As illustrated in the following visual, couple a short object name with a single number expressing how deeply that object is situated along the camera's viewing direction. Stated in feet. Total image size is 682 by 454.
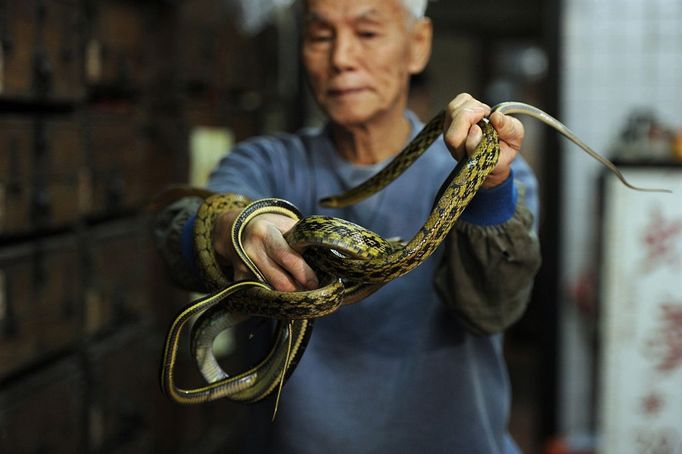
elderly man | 4.08
